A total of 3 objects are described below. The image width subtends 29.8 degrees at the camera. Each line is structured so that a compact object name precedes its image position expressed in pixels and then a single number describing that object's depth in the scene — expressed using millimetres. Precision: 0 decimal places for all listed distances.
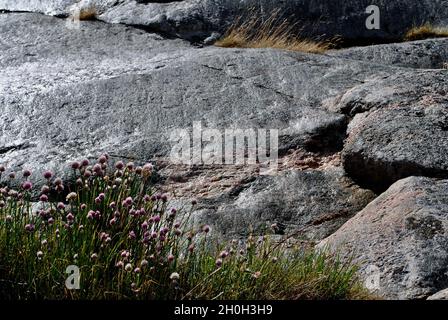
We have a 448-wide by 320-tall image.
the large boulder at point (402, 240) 6785
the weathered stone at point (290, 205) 8195
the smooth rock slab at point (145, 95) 9320
